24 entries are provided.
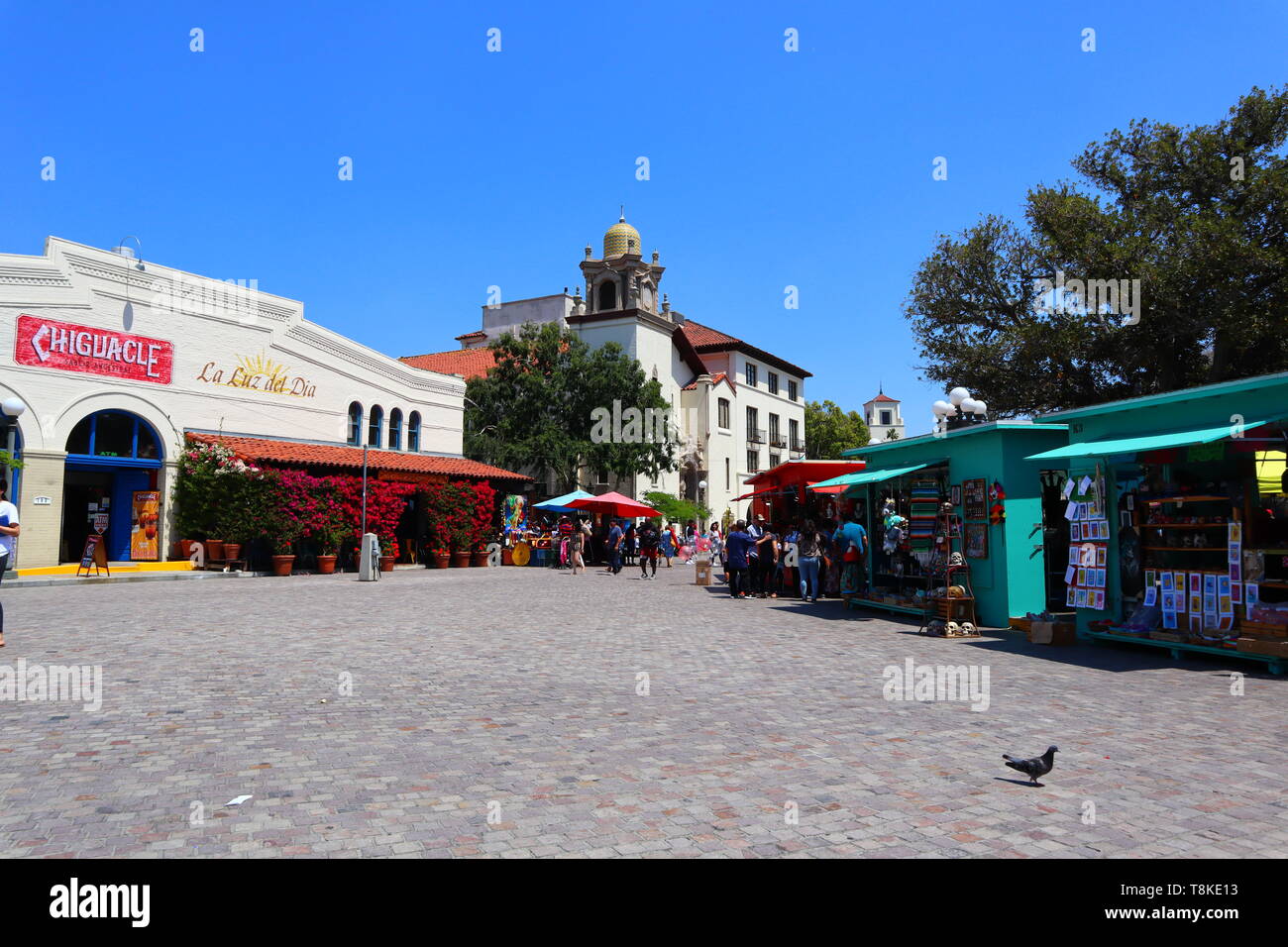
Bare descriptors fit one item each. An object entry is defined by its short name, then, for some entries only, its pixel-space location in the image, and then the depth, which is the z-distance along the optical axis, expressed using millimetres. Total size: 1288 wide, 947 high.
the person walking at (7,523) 10977
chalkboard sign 21219
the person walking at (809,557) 19312
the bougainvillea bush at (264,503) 24422
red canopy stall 19812
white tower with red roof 145000
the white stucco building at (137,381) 22234
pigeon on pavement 5203
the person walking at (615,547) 29953
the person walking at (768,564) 20719
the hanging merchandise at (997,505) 13758
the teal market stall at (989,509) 13789
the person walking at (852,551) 17734
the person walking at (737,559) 19812
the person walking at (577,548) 29391
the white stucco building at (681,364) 48844
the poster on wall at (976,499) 14125
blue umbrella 31531
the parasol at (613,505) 31016
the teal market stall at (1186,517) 9672
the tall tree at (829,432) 81000
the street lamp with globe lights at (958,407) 15820
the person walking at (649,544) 28703
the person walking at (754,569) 20125
